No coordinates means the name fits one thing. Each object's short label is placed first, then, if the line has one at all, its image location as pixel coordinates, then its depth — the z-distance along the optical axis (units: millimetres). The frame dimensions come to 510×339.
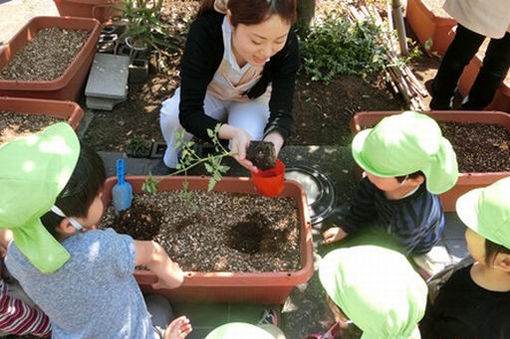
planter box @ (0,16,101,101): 3029
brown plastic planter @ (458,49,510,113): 3256
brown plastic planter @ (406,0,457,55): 3805
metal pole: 3602
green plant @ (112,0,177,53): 3371
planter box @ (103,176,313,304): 1983
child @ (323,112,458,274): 1768
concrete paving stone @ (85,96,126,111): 3381
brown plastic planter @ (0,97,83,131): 2912
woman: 1952
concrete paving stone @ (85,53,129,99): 3336
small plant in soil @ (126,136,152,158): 3041
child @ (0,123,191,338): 1233
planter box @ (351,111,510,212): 2545
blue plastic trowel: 2299
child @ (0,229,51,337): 1862
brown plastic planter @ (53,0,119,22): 3760
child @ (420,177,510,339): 1428
